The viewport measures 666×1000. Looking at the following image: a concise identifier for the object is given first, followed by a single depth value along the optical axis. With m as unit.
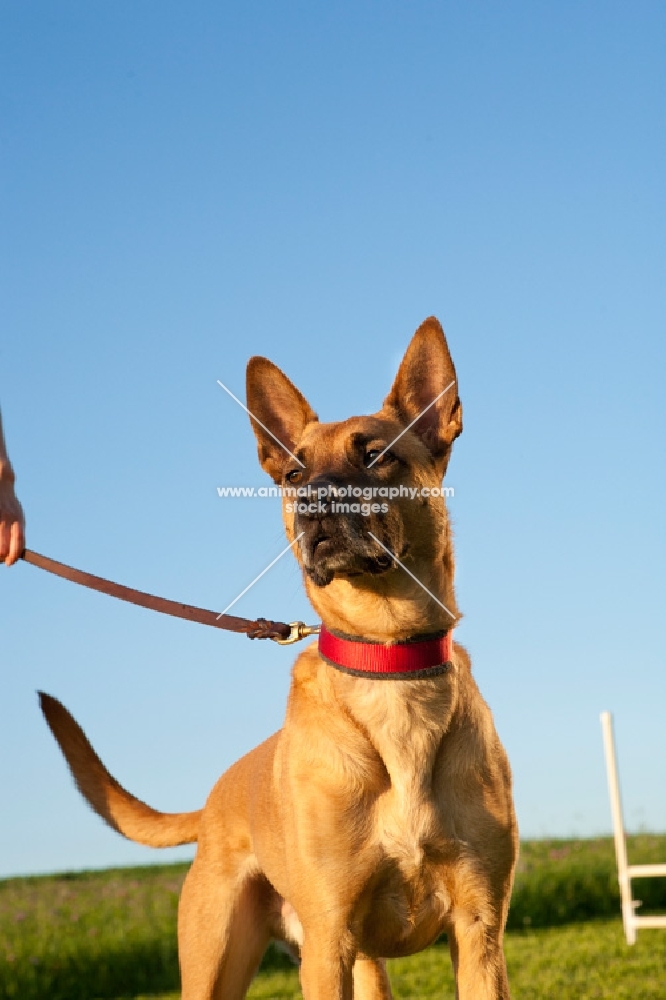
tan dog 4.11
